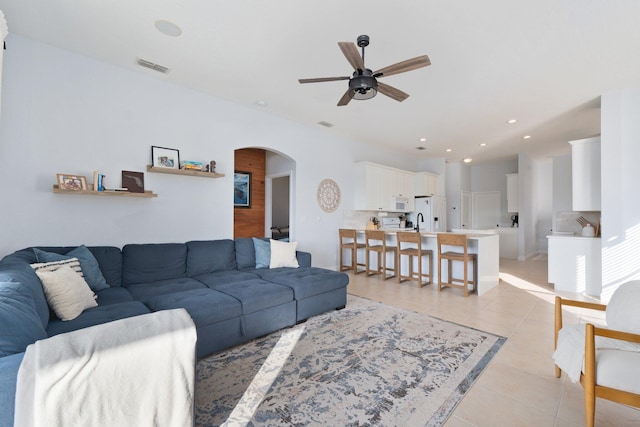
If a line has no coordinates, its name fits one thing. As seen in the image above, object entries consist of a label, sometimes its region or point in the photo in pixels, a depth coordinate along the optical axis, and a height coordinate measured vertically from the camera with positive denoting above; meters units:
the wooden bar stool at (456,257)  4.17 -0.67
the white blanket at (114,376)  0.92 -0.59
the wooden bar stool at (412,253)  4.71 -0.68
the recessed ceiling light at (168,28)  2.56 +1.71
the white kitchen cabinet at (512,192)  8.03 +0.62
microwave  6.88 +0.25
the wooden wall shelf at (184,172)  3.52 +0.53
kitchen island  4.34 -0.70
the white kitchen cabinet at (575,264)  4.27 -0.78
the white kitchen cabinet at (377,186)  6.20 +0.64
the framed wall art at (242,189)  6.24 +0.53
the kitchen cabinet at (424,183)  7.48 +0.81
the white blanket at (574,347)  1.62 -0.79
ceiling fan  2.28 +1.23
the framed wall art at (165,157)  3.54 +0.70
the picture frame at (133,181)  3.34 +0.37
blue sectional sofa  1.50 -0.75
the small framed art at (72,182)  2.89 +0.31
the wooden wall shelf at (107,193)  2.88 +0.21
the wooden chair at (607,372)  1.43 -0.81
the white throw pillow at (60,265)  2.12 -0.42
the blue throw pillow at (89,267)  2.63 -0.51
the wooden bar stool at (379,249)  5.23 -0.66
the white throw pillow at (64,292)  1.98 -0.58
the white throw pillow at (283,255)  3.86 -0.57
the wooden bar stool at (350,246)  5.65 -0.65
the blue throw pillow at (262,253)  3.88 -0.55
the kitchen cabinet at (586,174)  4.46 +0.64
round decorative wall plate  5.64 +0.37
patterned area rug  1.73 -1.21
